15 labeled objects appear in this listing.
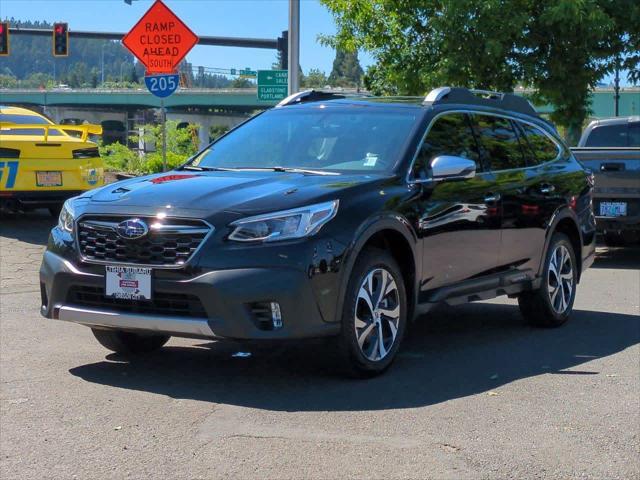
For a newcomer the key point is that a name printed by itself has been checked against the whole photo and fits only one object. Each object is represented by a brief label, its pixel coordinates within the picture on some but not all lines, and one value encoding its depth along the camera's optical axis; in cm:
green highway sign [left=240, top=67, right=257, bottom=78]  4744
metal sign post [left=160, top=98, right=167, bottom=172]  1452
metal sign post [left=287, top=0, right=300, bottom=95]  1902
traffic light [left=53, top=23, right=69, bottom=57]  3500
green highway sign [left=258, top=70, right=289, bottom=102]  2145
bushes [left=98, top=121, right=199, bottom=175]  2197
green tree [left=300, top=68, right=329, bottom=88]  10275
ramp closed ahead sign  1510
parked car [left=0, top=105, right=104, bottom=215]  1377
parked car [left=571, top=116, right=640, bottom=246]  1305
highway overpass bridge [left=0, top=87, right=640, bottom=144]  10075
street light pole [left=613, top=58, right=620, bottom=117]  1896
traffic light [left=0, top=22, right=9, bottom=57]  3462
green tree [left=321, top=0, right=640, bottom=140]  1792
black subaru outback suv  586
